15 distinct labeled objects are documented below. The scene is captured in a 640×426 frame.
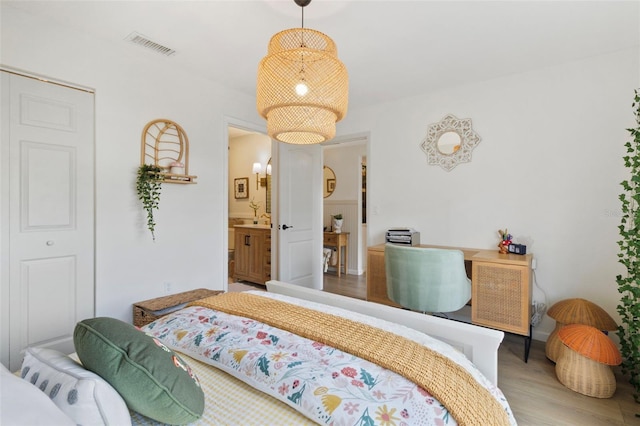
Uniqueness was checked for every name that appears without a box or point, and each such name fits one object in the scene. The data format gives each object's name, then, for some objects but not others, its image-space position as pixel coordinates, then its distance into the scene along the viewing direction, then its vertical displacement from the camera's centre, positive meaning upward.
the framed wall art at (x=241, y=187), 5.42 +0.42
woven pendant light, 1.51 +0.65
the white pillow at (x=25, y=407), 0.55 -0.38
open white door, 3.69 -0.05
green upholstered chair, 2.08 -0.48
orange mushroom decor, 1.83 -0.95
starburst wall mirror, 2.99 +0.71
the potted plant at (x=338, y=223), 5.06 -0.21
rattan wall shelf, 2.55 +0.55
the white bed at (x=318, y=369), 0.81 -0.52
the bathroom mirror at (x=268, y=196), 5.04 +0.24
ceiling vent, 2.22 +1.29
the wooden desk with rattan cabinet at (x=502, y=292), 2.22 -0.62
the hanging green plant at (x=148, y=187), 2.43 +0.19
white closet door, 1.93 -0.02
